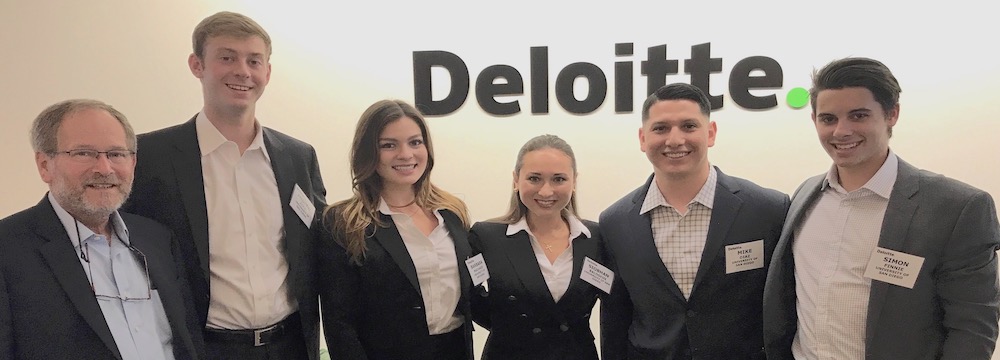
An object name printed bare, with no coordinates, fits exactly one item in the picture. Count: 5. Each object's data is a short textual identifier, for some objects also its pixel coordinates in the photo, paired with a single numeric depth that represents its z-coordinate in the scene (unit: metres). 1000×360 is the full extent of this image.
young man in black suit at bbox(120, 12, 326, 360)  2.30
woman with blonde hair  2.43
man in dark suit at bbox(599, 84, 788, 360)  2.34
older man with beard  1.77
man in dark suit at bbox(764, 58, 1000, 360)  1.94
